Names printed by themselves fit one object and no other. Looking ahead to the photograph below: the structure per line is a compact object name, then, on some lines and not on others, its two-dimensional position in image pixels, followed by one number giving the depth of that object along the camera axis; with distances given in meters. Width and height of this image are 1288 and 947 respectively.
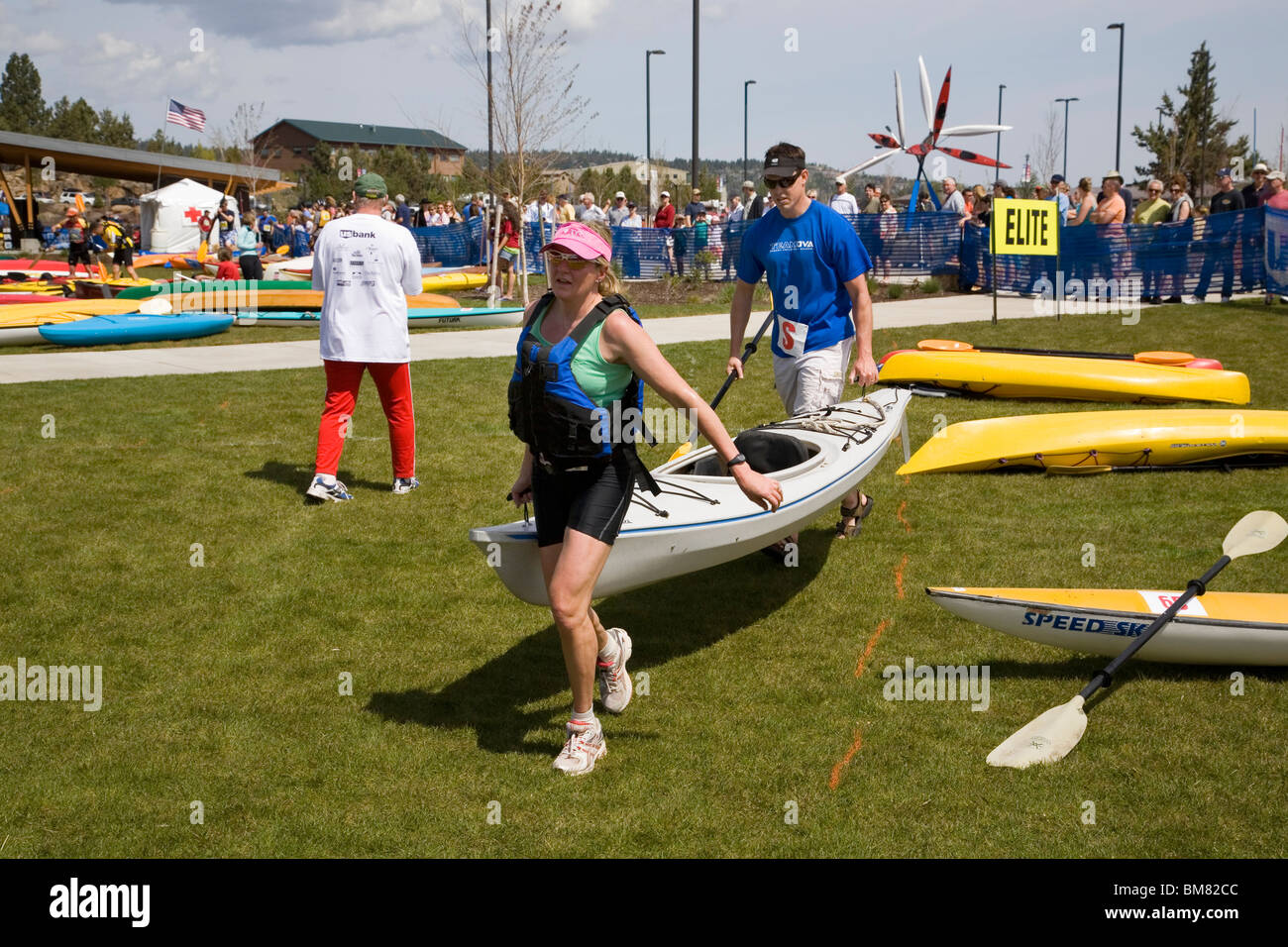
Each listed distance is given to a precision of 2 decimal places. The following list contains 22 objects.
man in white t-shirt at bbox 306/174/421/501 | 7.43
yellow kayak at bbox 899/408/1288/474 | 8.05
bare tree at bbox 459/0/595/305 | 18.31
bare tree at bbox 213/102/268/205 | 37.13
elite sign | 15.24
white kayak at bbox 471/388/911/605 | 4.42
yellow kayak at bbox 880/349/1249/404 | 9.88
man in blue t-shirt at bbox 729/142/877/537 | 6.20
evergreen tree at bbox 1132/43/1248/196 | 38.22
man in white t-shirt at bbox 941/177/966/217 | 21.48
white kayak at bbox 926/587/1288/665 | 4.70
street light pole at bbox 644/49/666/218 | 49.12
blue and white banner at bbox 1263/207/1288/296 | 16.28
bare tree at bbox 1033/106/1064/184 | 42.72
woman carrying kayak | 3.91
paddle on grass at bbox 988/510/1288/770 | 4.14
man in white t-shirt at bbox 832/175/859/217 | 20.41
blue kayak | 14.95
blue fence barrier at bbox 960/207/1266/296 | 17.56
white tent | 35.62
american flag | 32.78
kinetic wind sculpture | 29.38
